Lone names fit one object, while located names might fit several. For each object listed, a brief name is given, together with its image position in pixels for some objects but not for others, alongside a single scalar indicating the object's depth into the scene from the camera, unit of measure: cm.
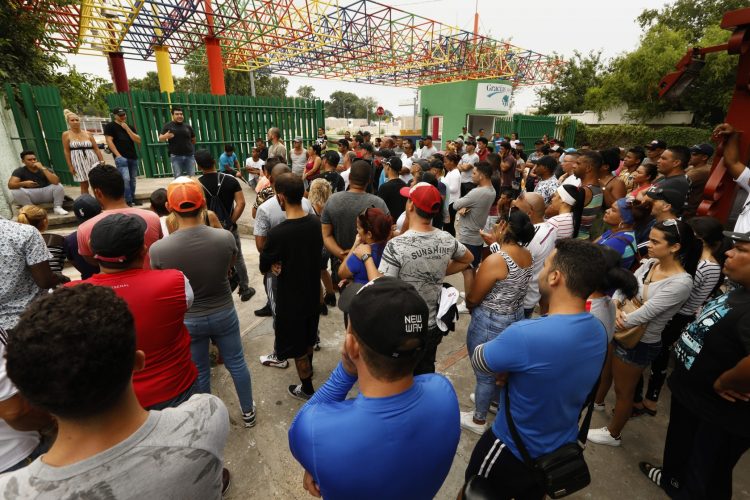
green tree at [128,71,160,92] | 4203
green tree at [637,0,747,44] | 2635
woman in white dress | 650
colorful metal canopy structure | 1428
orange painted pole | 1672
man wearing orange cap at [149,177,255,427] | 235
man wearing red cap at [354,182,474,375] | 238
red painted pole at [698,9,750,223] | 361
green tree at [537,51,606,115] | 2819
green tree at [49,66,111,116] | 960
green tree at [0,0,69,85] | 791
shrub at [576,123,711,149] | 2039
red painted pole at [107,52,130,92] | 1733
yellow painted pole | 1705
